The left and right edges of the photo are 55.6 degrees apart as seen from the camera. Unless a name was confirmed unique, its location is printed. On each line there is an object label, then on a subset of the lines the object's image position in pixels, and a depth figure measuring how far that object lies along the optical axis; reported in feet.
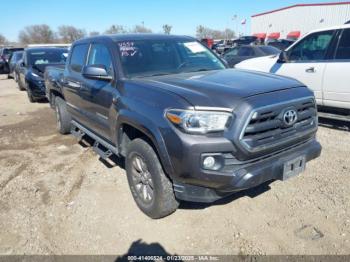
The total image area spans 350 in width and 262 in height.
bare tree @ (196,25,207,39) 248.89
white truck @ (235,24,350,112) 19.27
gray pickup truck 9.30
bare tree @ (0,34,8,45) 287.01
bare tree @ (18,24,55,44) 261.03
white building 125.08
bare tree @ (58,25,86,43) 252.65
